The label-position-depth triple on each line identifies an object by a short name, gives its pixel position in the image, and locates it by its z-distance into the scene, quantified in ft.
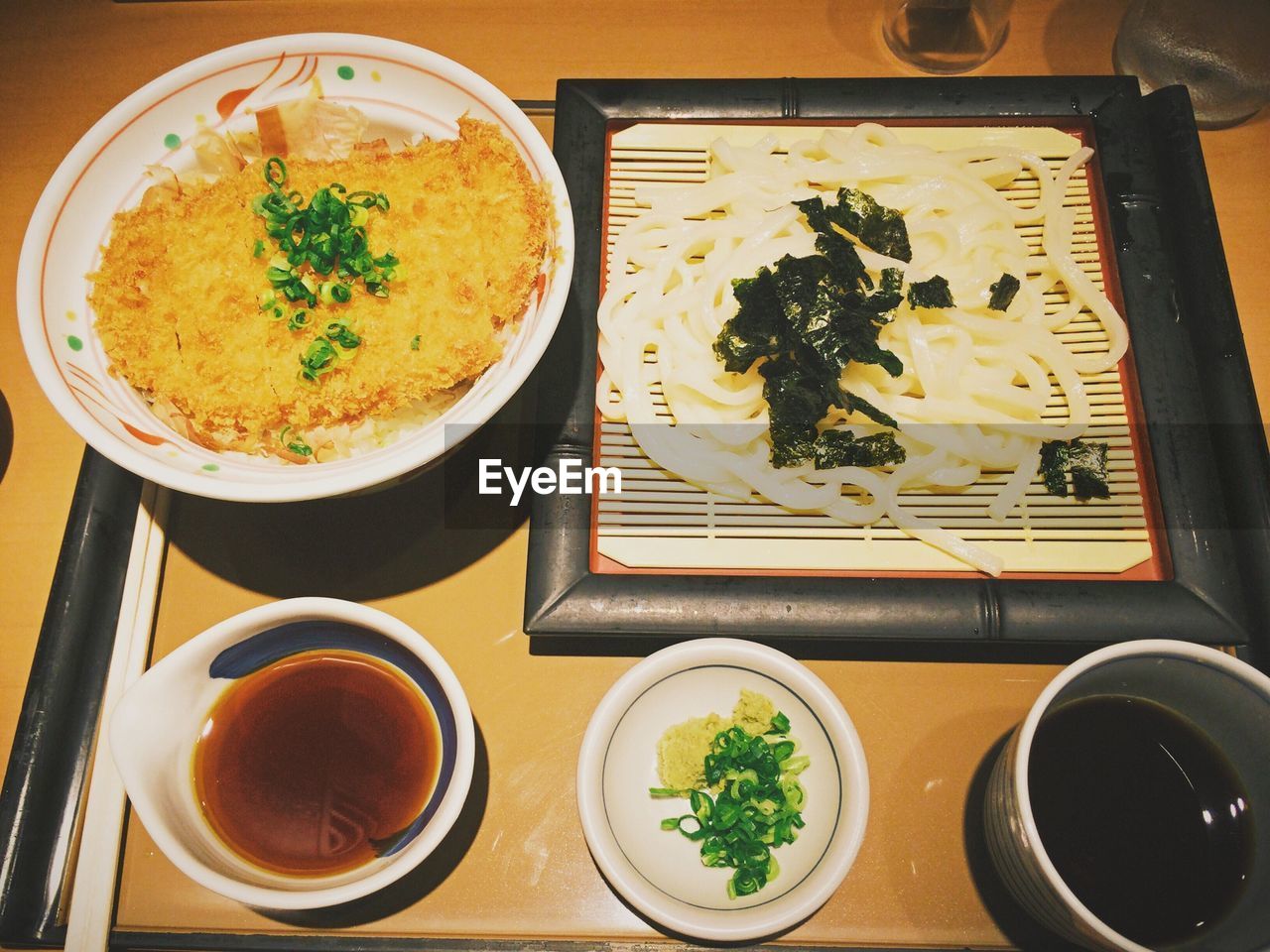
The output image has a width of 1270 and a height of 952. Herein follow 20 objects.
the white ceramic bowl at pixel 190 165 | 1.07
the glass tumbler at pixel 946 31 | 1.51
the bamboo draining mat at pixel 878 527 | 1.18
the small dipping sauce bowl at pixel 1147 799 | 1.02
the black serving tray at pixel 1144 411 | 1.14
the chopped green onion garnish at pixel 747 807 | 1.08
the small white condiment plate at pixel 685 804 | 1.01
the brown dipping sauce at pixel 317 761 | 1.10
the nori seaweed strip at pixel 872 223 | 1.29
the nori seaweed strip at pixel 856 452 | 1.23
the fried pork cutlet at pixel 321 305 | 1.15
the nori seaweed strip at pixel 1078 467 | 1.21
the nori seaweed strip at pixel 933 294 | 1.25
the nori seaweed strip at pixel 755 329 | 1.23
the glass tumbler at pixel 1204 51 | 1.45
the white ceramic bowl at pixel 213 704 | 0.98
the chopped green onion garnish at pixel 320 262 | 1.15
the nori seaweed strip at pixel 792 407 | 1.20
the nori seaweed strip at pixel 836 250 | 1.25
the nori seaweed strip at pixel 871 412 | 1.22
